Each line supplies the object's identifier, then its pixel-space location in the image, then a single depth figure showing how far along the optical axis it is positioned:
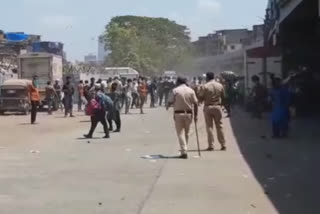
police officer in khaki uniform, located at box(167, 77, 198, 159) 15.90
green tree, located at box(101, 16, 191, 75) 101.19
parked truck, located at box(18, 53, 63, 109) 44.47
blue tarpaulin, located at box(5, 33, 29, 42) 72.39
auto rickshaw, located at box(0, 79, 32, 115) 37.72
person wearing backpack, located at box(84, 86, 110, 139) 20.97
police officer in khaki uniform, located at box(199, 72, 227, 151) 17.23
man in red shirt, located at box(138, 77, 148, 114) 36.99
